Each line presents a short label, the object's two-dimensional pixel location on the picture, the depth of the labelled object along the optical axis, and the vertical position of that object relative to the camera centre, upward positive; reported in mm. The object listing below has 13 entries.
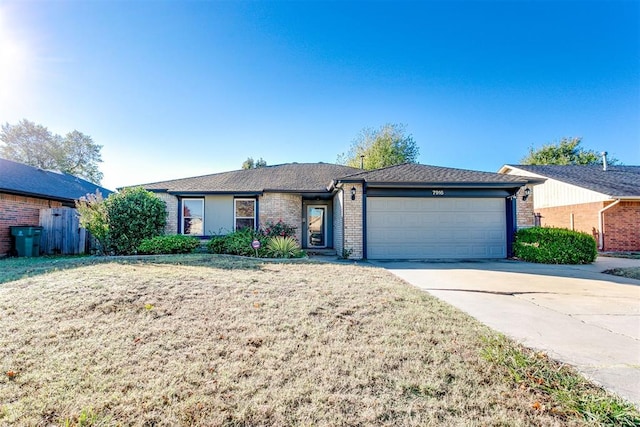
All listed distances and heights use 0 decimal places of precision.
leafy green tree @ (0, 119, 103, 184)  26828 +7760
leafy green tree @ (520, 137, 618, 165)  31297 +7905
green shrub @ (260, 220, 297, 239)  10728 -246
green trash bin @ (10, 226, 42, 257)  9969 -527
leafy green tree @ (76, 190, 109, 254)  9219 +180
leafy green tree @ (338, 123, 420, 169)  26016 +7215
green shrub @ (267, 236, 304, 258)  9188 -846
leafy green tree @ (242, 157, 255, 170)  32000 +7006
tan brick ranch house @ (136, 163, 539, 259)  9711 +355
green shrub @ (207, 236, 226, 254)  10086 -773
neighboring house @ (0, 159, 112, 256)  10008 +1202
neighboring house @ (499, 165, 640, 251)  12609 +1056
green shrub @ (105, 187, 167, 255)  9484 +185
